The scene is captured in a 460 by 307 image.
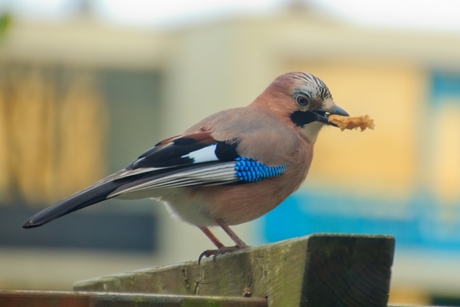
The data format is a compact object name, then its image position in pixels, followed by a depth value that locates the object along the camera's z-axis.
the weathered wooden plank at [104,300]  5.21
